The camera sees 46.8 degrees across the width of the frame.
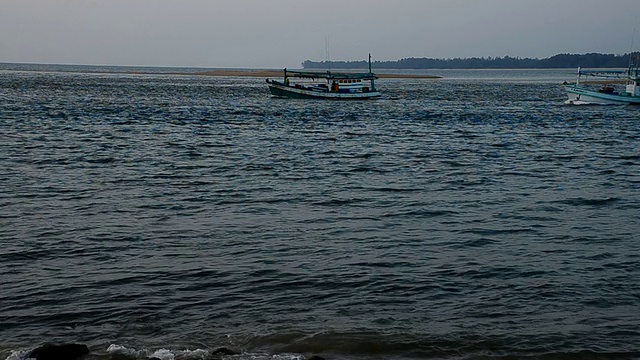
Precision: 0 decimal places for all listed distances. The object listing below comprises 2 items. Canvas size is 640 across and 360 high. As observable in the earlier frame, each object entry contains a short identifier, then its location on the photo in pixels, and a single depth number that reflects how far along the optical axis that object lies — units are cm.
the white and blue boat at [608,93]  7025
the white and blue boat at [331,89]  8081
